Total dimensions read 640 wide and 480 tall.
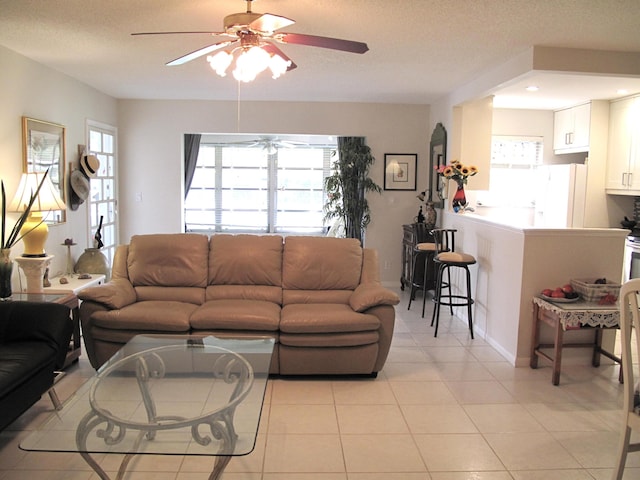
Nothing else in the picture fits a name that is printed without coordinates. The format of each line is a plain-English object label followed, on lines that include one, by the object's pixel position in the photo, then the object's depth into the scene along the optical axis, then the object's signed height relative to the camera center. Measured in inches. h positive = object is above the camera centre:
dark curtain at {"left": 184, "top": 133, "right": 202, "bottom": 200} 325.4 +19.8
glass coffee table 79.1 -38.4
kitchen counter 157.6 -20.8
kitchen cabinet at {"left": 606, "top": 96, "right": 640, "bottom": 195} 225.0 +21.5
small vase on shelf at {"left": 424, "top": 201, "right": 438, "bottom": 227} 247.2 -10.3
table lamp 158.6 -7.6
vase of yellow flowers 209.8 +7.2
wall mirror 245.1 +15.1
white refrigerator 244.8 +0.3
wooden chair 90.7 -36.2
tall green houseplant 274.2 +2.8
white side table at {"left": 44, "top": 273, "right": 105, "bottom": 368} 147.5 -34.8
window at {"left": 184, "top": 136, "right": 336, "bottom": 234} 364.5 -0.6
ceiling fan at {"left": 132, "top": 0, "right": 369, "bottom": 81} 106.0 +33.0
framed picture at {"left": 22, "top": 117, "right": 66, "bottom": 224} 174.4 +11.5
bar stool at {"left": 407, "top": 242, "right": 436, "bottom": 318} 231.1 -36.0
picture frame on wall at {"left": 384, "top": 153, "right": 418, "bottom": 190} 275.9 +10.9
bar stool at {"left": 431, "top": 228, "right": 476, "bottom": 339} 185.3 -24.3
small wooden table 143.7 -33.9
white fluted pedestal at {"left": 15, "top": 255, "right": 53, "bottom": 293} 155.2 -25.8
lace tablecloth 143.6 -32.7
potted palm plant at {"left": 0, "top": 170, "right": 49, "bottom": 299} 139.8 -17.3
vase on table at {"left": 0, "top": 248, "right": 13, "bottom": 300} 139.5 -24.5
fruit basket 148.6 -26.9
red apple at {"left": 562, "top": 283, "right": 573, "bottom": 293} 152.2 -27.2
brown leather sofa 142.6 -33.2
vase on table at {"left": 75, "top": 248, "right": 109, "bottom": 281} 206.2 -30.9
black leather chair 103.3 -35.7
